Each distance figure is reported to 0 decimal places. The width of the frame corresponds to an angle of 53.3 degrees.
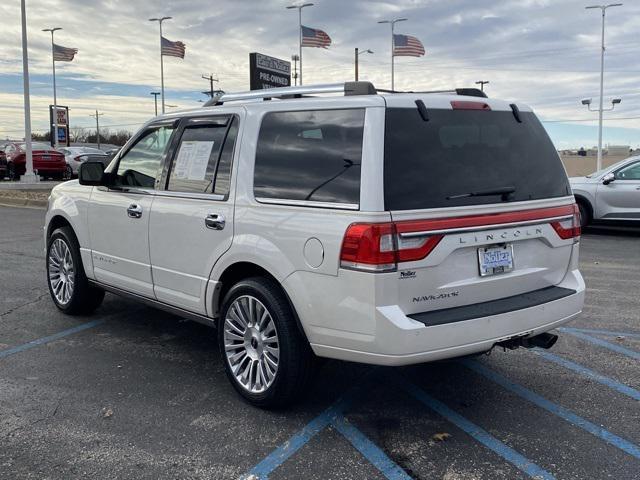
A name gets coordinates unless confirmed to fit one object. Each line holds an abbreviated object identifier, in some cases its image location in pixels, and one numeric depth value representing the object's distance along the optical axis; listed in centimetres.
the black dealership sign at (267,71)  1672
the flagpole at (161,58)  4280
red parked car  2528
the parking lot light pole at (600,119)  3644
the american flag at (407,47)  3631
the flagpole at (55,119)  4100
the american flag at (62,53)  3959
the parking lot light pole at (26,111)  2134
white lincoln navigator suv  338
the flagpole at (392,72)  4828
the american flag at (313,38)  3516
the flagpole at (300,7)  3703
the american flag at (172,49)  3769
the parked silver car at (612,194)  1202
